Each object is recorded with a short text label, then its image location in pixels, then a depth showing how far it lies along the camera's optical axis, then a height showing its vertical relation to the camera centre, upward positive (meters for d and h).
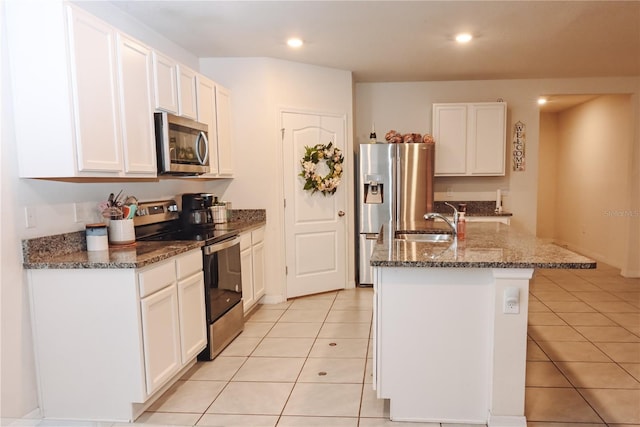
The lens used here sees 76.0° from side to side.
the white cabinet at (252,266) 3.58 -0.75
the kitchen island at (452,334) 1.98 -0.77
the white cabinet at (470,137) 4.84 +0.51
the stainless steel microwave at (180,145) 2.75 +0.30
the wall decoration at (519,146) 5.13 +0.41
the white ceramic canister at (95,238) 2.41 -0.29
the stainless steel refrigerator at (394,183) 4.52 -0.02
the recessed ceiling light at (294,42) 3.49 +1.23
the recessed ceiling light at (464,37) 3.45 +1.22
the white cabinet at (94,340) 2.10 -0.79
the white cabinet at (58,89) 2.01 +0.51
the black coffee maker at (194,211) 3.45 -0.21
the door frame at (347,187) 4.19 -0.05
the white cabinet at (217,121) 3.41 +0.57
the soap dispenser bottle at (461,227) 2.67 -0.30
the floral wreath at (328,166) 4.27 +0.16
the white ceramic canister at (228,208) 3.96 -0.23
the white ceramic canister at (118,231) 2.55 -0.27
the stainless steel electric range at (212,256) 2.88 -0.52
